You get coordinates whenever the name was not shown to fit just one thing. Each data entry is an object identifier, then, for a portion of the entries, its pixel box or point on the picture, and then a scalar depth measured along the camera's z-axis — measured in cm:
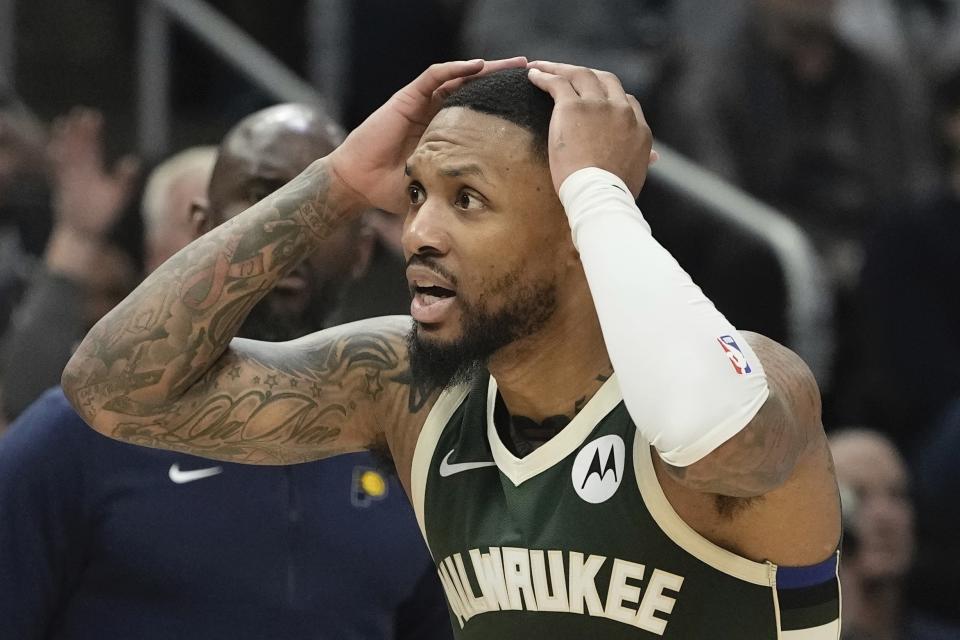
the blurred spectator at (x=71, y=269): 1011
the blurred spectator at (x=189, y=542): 739
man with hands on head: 535
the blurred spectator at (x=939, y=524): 1231
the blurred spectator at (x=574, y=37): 1381
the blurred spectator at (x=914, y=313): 1262
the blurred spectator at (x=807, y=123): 1376
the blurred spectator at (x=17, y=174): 1234
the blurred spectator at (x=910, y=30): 1450
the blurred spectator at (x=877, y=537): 1152
